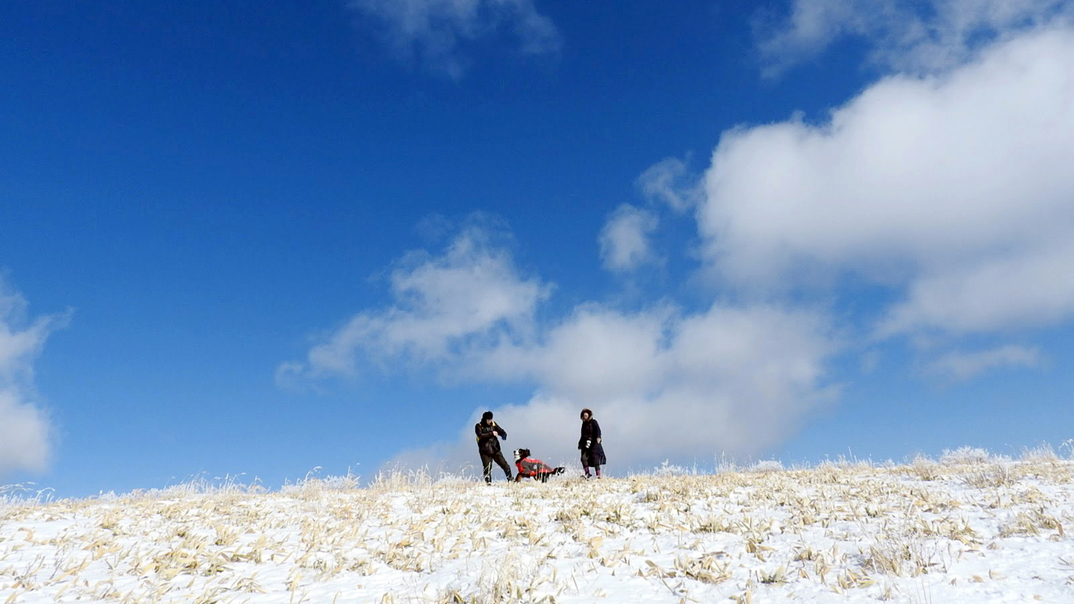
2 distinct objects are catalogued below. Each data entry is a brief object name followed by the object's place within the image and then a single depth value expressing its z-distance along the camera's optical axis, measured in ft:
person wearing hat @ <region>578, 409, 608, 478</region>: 61.82
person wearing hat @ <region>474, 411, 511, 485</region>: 60.64
